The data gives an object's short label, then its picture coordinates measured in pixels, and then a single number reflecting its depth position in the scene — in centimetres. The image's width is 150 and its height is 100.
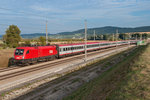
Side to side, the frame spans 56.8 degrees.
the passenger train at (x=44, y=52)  2333
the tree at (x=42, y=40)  5097
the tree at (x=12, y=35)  5892
